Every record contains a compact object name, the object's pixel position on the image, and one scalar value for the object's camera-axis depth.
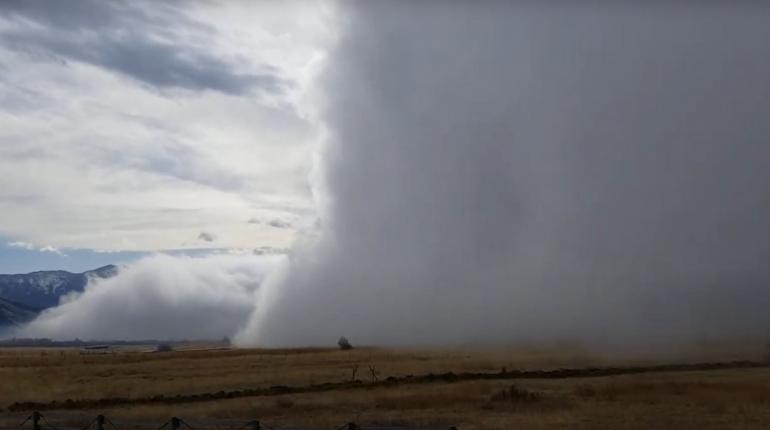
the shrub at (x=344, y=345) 170.62
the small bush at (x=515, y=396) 49.93
